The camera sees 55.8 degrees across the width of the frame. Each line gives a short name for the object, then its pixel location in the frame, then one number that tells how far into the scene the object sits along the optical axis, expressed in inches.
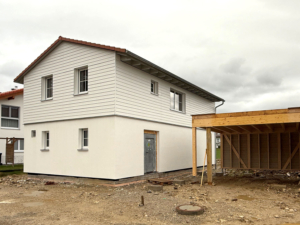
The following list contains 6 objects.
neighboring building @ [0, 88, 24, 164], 771.5
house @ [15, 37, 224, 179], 465.4
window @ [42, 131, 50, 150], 562.1
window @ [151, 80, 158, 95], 582.2
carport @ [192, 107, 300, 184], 418.1
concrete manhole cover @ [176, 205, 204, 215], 280.7
